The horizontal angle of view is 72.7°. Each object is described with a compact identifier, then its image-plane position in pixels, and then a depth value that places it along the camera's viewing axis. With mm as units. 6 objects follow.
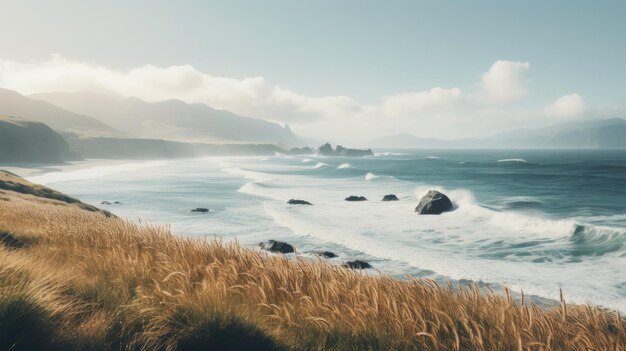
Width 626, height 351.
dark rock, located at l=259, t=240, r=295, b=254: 20875
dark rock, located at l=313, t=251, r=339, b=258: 20234
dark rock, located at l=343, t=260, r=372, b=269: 18453
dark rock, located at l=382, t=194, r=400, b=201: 45906
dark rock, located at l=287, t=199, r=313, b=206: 41706
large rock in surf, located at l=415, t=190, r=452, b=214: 35562
